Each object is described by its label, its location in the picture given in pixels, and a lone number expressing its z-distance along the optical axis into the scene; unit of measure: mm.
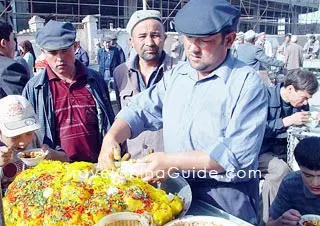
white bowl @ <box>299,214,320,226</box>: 1517
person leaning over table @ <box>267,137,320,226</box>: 1854
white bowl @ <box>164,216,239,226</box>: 1104
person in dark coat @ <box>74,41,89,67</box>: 7603
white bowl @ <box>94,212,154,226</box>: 1018
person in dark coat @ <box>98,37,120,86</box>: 8086
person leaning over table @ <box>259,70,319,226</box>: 2816
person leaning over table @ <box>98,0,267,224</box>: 1260
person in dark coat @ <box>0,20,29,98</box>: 2312
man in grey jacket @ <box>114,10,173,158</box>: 2459
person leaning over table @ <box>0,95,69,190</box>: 1571
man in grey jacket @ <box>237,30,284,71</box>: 6531
